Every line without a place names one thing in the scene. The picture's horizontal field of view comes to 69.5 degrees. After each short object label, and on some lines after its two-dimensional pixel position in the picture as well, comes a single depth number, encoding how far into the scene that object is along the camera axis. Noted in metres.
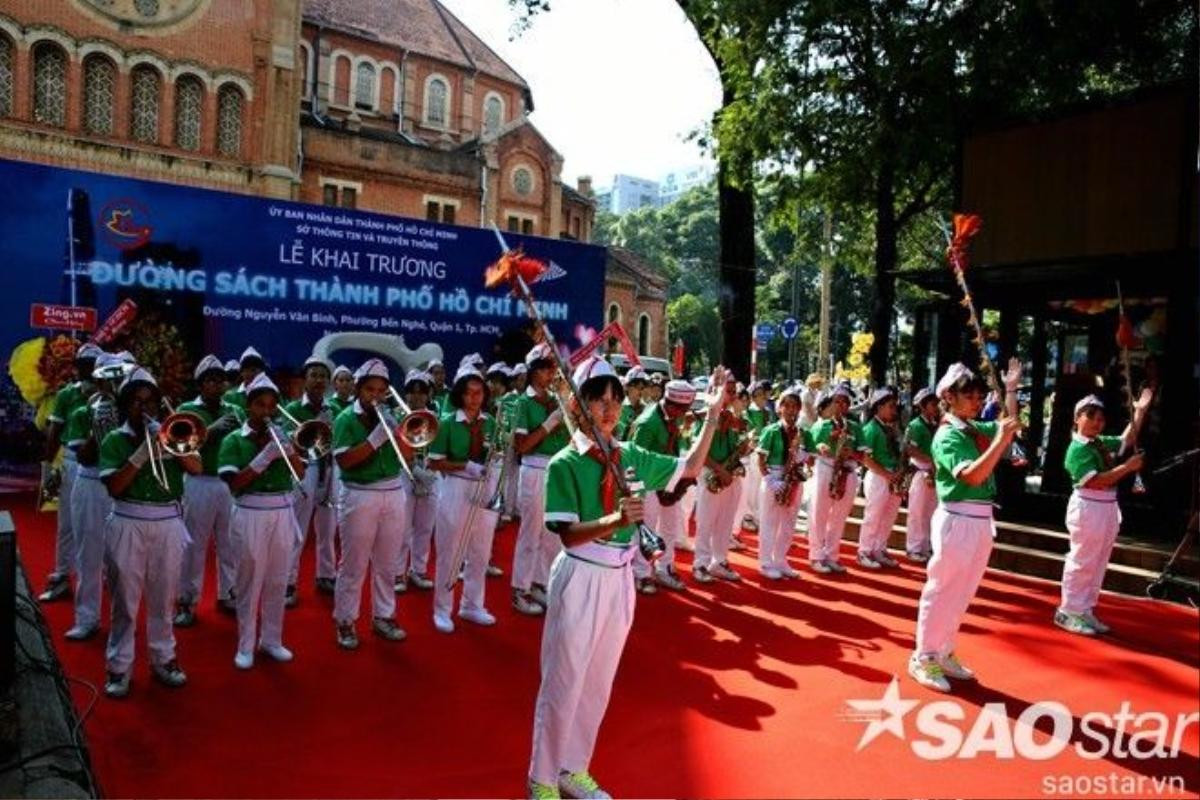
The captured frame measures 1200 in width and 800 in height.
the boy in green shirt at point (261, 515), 6.01
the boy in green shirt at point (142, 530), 5.38
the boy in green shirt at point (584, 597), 4.04
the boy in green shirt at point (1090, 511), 7.53
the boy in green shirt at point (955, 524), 5.98
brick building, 25.23
